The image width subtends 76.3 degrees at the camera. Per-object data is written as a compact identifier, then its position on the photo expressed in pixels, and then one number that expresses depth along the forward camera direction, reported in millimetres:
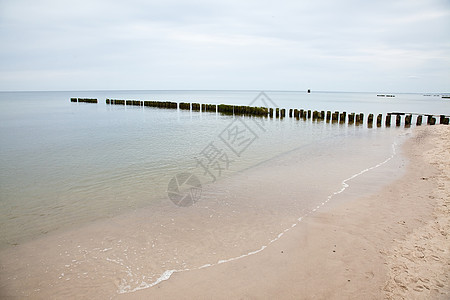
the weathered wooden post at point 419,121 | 23344
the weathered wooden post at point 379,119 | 23328
